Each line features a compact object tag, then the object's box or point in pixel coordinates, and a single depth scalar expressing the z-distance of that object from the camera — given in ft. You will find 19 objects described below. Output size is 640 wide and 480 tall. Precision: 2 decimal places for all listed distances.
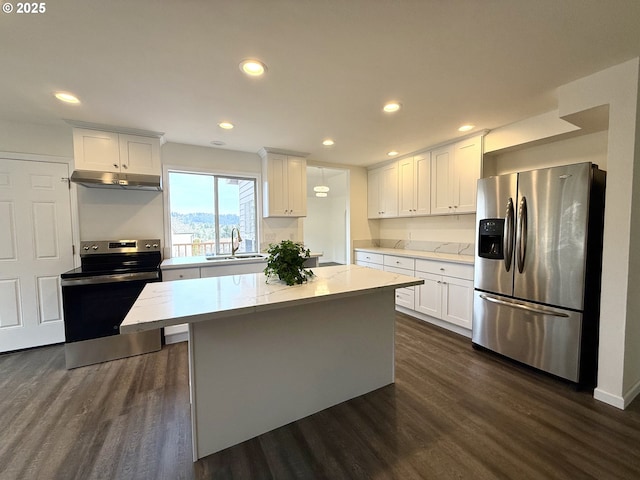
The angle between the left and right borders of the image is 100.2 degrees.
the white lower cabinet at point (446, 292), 10.07
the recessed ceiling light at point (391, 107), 7.86
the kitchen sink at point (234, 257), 11.15
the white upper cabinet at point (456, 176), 10.57
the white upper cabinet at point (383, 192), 14.37
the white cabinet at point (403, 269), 12.33
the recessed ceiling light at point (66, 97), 7.15
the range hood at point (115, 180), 8.83
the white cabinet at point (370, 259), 13.99
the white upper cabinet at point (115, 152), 9.09
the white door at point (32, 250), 9.21
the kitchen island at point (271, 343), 4.87
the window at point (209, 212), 11.86
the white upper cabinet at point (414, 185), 12.54
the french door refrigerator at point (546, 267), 6.93
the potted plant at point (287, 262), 6.28
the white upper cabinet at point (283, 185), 12.46
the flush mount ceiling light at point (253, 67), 5.81
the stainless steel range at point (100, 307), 8.30
